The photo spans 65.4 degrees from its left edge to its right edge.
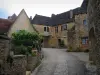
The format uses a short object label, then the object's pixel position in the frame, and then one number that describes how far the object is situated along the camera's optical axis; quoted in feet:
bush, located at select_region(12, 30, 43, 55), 22.93
